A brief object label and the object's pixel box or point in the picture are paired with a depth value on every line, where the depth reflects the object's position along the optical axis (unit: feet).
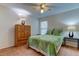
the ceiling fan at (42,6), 6.13
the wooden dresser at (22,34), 7.08
